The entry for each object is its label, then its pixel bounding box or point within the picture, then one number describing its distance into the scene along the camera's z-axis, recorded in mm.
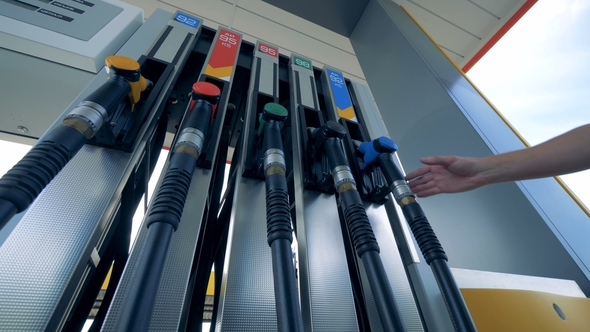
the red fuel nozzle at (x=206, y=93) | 506
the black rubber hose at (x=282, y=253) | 267
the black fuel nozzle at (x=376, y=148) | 568
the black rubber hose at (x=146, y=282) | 211
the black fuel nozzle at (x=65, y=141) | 237
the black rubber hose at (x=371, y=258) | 305
